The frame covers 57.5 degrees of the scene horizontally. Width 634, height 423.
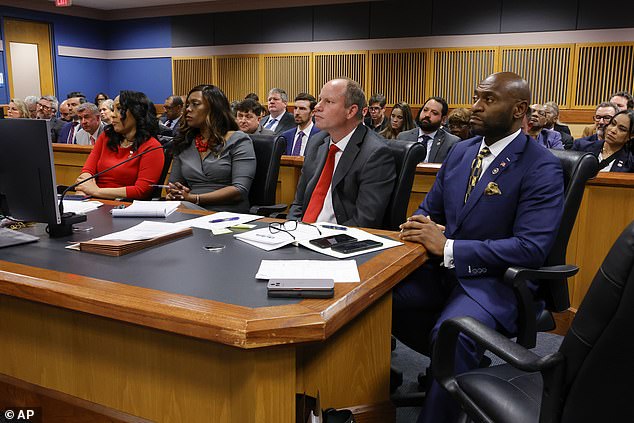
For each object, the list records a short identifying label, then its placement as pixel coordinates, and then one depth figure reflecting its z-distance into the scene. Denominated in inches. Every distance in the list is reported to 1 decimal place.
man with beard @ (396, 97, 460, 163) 192.5
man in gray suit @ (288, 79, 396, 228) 95.3
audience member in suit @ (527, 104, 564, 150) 228.7
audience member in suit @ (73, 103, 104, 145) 200.5
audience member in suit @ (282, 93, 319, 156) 218.4
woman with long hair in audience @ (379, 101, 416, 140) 243.3
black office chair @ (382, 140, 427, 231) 94.9
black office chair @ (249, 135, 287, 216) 123.4
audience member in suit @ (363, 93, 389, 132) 281.0
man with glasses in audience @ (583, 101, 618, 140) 197.0
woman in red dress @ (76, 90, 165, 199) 128.7
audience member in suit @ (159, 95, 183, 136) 313.9
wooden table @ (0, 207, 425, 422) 49.5
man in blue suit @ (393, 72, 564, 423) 74.4
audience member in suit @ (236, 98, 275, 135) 225.1
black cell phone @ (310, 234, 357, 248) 72.3
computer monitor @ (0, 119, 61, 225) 70.8
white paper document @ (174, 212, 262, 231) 84.3
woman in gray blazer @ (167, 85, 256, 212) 123.0
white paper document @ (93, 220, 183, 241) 72.6
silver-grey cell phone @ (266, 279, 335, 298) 53.7
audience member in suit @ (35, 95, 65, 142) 269.9
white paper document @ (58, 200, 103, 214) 94.3
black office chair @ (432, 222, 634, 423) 37.7
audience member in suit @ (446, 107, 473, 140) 204.2
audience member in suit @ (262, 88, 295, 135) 264.1
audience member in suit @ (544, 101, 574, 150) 248.7
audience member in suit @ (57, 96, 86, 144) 237.2
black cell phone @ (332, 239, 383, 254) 70.2
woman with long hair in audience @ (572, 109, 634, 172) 156.9
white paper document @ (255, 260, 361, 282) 59.1
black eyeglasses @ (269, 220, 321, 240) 79.8
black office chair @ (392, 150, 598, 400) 71.8
